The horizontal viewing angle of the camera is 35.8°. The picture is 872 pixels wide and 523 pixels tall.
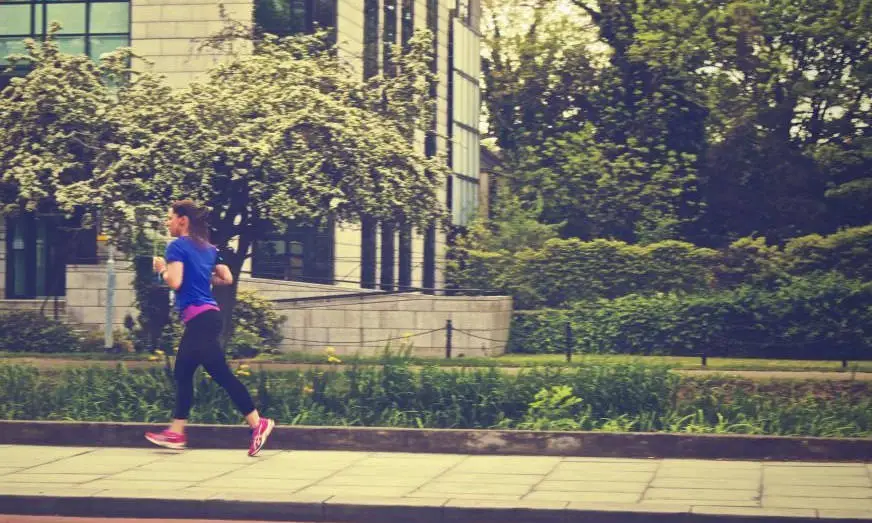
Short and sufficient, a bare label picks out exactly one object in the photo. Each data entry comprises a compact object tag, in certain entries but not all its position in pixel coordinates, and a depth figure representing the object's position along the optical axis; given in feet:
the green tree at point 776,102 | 118.11
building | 107.14
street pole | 92.79
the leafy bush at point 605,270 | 104.94
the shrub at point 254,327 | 89.25
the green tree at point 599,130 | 116.06
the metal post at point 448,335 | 87.64
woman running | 37.29
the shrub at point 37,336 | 92.79
